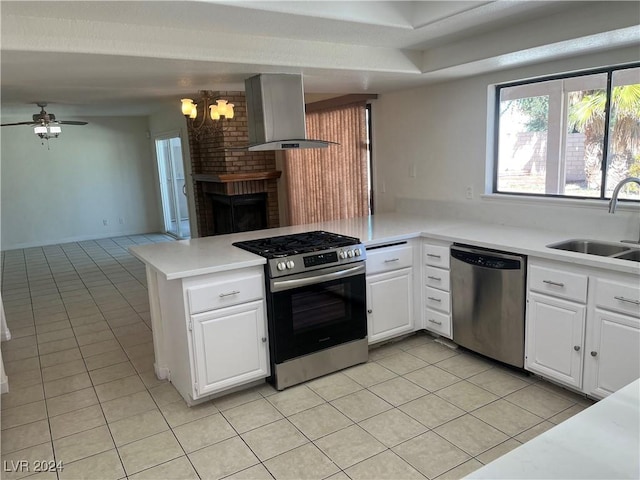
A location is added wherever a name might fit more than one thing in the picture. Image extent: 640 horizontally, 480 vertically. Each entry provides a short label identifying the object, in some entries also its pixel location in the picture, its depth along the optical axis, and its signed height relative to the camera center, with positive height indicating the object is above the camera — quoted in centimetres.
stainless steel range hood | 330 +40
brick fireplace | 573 -10
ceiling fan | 522 +61
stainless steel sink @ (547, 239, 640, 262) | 277 -59
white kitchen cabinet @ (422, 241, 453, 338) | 349 -97
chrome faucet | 272 -24
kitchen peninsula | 261 -77
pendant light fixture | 450 +61
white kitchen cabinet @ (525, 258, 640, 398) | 243 -95
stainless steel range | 293 -90
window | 298 +15
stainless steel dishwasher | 298 -95
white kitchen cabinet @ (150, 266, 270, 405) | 272 -95
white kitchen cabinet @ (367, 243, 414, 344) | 344 -96
